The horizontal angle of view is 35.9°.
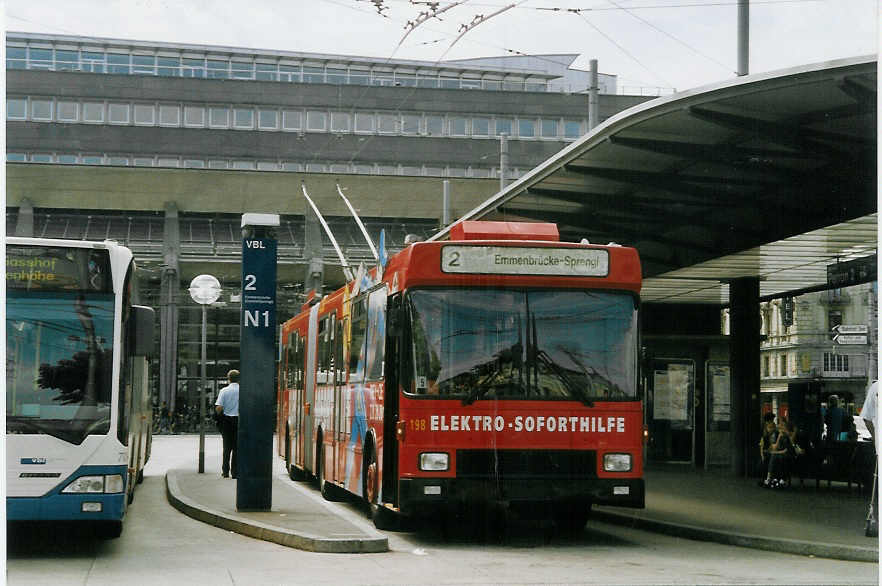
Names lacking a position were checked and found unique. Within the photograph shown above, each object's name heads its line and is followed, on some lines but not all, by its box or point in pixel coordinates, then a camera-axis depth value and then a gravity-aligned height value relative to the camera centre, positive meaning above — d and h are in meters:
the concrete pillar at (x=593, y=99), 24.03 +5.05
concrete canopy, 12.47 +2.35
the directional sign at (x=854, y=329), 19.28 +0.70
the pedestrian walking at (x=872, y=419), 12.20 -0.37
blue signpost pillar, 14.24 +0.08
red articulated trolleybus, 11.87 +0.00
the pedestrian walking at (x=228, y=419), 20.91 -0.69
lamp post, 22.88 +1.41
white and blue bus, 10.39 -0.05
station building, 31.16 +6.77
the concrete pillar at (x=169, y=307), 38.84 +2.17
